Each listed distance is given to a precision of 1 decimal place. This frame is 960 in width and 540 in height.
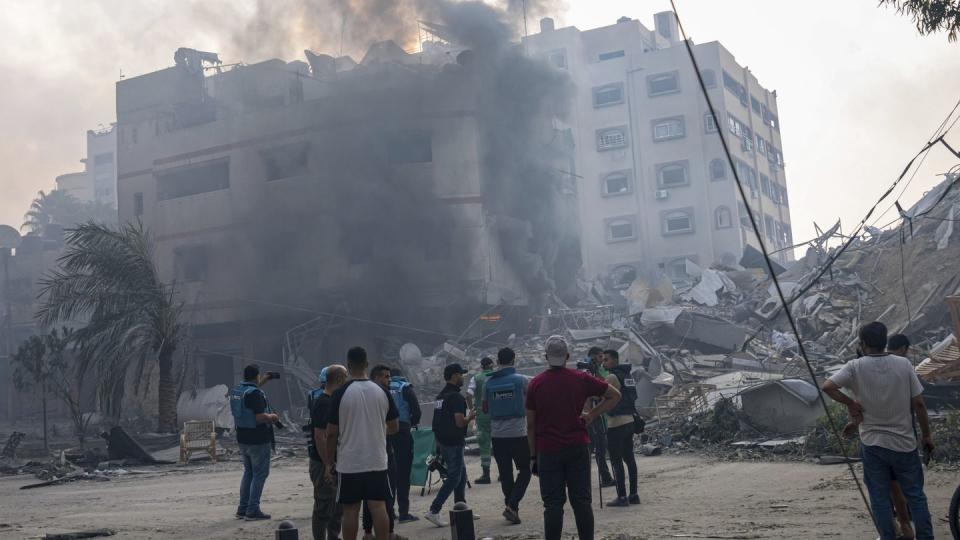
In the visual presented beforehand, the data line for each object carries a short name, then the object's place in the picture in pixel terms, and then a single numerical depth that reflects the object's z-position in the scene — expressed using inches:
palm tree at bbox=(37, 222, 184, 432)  988.6
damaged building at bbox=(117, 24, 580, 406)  1363.2
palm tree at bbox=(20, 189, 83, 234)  2679.6
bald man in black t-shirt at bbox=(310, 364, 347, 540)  279.1
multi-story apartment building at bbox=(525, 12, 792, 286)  2142.0
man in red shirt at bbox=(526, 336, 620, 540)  255.8
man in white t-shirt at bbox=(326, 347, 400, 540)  256.1
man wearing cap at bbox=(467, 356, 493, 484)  445.4
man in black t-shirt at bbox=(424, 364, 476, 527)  360.2
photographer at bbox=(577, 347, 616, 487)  405.7
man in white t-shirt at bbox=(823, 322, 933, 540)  229.6
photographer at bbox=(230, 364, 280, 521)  384.5
